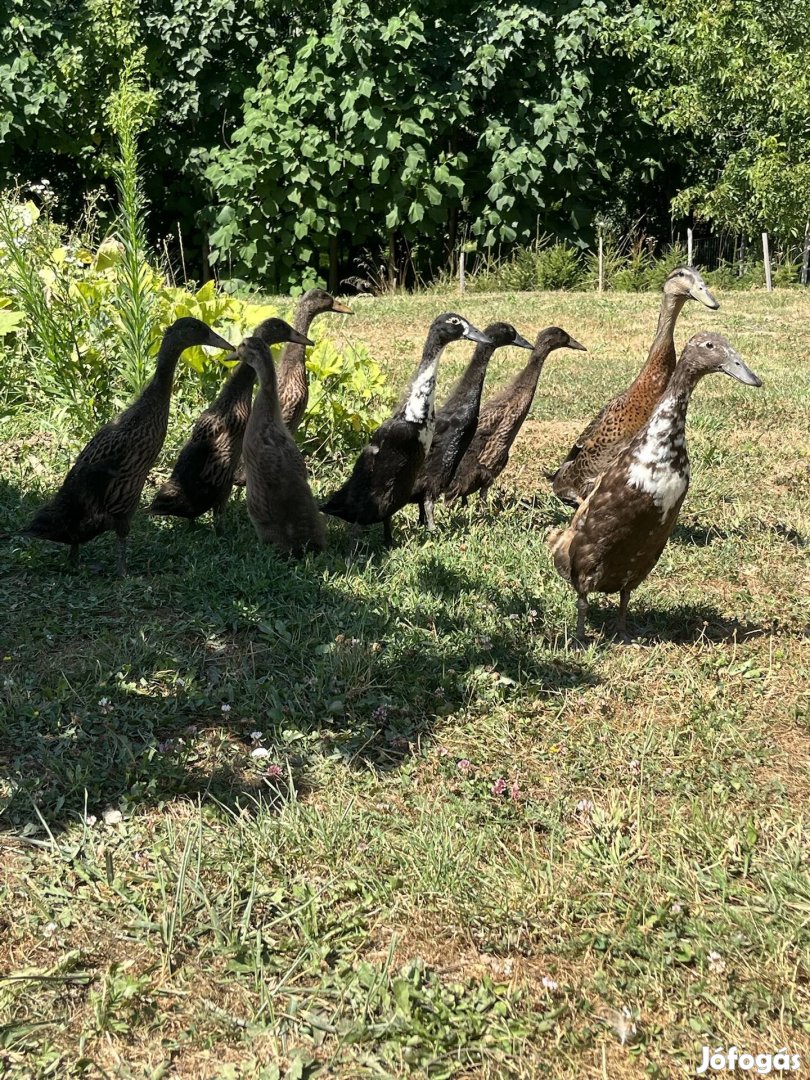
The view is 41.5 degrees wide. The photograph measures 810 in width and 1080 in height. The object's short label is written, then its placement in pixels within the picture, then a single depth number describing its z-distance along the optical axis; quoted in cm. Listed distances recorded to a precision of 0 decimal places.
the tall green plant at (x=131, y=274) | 606
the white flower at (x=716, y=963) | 286
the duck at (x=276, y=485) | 538
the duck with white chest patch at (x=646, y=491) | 446
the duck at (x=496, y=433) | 638
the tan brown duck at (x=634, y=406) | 571
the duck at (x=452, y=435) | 616
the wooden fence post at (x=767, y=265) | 1889
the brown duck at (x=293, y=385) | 650
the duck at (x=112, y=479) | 504
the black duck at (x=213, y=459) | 562
